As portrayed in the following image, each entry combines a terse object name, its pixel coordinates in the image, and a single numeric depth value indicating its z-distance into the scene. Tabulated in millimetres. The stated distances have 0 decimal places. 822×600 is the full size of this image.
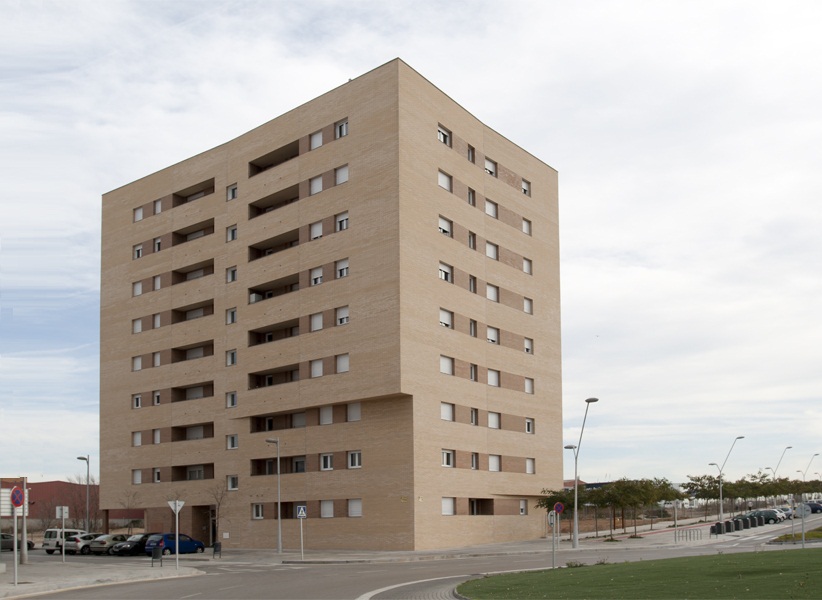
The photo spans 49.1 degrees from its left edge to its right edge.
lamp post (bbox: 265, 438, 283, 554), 53031
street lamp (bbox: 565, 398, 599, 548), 53206
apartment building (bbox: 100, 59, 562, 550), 54906
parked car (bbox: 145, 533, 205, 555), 55391
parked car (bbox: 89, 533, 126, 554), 60375
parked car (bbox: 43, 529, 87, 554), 65375
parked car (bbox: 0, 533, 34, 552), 70900
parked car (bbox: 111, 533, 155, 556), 57969
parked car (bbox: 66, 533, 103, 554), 62906
